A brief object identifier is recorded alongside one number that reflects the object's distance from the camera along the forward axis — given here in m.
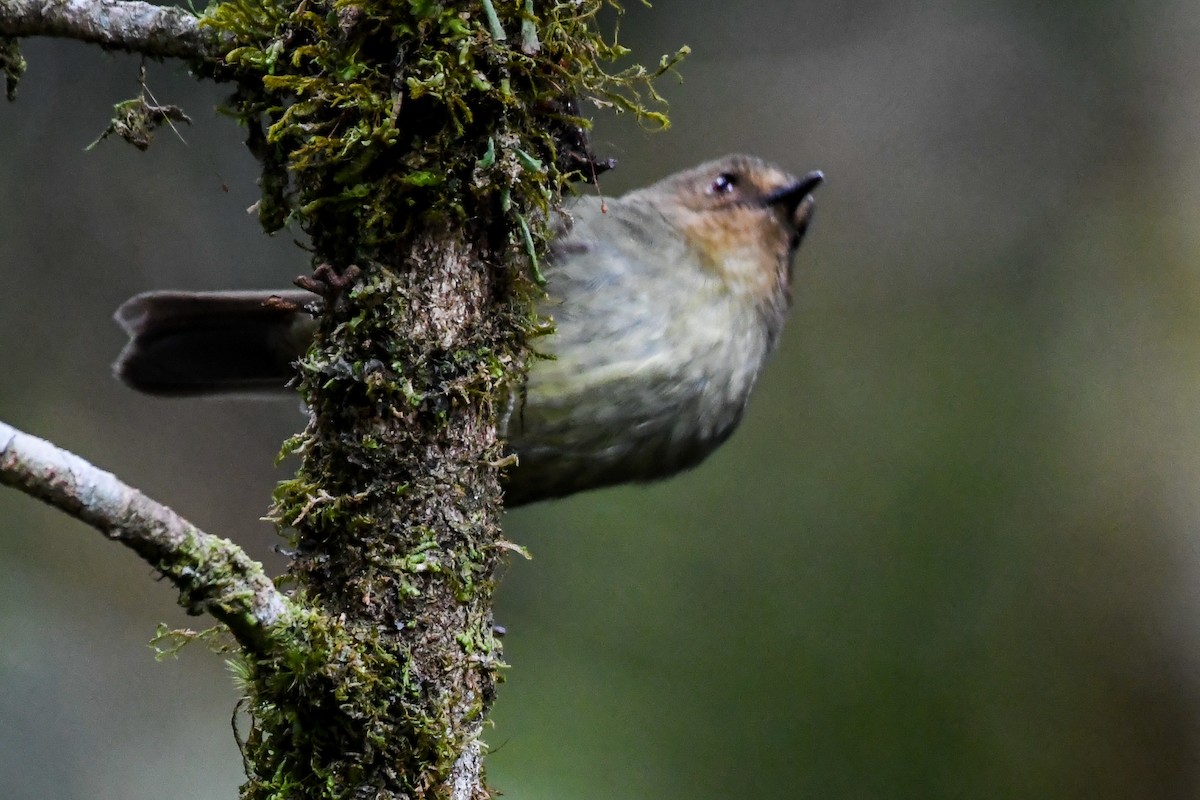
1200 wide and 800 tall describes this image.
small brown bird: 5.80
